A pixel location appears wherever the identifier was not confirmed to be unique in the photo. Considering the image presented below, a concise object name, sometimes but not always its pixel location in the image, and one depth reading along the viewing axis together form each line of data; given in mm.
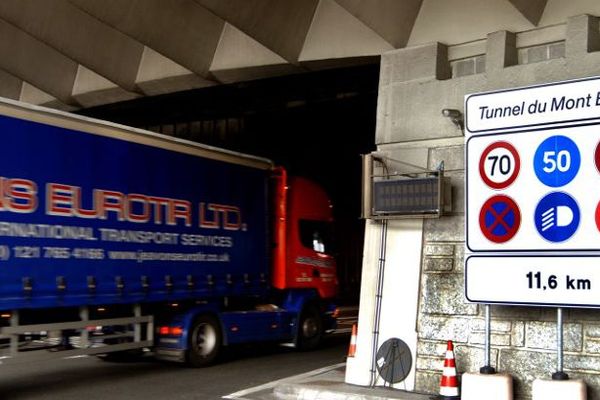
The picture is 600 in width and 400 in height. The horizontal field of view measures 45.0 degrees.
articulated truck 9633
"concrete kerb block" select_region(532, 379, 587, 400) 7461
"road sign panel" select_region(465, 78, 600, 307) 7707
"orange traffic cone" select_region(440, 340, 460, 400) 8227
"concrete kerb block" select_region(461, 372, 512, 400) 8000
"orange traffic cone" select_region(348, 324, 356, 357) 9680
